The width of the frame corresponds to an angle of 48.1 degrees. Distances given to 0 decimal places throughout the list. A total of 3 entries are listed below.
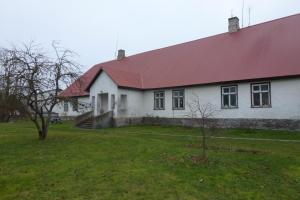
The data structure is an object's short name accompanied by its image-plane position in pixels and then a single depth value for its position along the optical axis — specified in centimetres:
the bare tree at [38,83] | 1558
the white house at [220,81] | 2100
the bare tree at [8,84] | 1551
